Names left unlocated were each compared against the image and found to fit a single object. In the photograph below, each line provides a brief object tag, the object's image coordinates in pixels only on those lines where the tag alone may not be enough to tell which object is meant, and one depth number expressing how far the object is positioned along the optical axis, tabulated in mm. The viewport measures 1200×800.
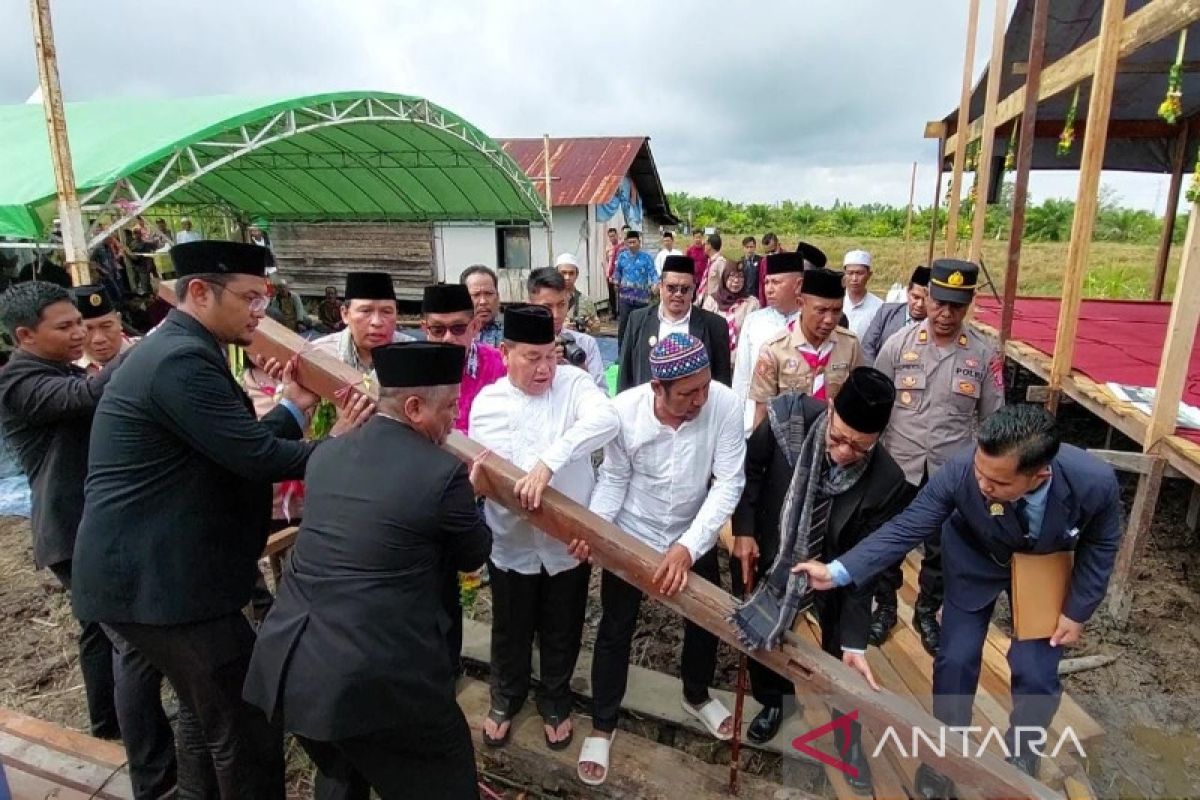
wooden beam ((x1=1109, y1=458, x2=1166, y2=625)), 4000
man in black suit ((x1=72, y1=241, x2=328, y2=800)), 1951
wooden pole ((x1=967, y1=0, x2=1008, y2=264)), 6337
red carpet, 5281
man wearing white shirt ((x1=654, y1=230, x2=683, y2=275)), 14155
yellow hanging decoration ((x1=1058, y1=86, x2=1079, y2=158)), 5020
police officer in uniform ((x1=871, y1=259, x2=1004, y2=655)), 3492
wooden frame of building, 3557
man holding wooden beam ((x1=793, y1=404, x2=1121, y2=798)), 2285
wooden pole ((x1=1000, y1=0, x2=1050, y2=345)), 4965
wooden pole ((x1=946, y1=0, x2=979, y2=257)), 7355
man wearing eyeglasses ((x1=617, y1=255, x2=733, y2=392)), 4078
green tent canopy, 6914
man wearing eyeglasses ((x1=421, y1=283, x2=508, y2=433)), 3168
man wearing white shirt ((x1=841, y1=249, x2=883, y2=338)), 5195
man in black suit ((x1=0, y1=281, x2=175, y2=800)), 2504
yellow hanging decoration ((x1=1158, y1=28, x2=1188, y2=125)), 3844
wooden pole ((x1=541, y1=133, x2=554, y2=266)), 13905
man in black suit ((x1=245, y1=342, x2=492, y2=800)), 1747
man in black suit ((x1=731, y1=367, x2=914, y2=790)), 2264
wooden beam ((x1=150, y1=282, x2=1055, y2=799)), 1995
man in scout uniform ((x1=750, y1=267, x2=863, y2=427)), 3557
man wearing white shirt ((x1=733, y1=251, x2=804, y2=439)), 4133
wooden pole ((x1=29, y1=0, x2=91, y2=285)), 5191
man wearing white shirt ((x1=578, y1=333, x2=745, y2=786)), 2482
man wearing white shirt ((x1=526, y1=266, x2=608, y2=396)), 3674
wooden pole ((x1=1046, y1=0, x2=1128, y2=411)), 3998
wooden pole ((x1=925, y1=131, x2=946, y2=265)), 9586
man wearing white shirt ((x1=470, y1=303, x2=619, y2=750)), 2678
